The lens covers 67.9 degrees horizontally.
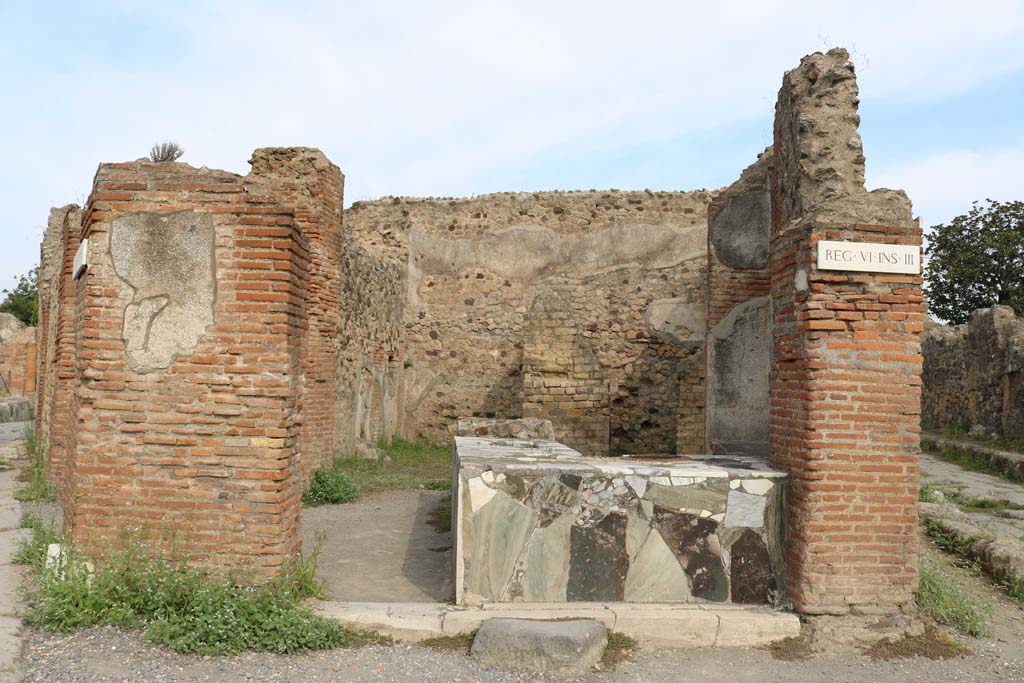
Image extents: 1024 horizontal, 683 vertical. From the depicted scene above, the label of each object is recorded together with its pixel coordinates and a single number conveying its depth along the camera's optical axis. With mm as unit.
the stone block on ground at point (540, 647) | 3820
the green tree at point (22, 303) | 34562
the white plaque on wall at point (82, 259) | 4337
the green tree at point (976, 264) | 24469
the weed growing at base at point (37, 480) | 7727
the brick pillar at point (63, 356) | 7609
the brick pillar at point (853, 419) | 4359
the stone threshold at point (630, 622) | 4211
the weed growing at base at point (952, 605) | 4504
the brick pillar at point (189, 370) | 4191
